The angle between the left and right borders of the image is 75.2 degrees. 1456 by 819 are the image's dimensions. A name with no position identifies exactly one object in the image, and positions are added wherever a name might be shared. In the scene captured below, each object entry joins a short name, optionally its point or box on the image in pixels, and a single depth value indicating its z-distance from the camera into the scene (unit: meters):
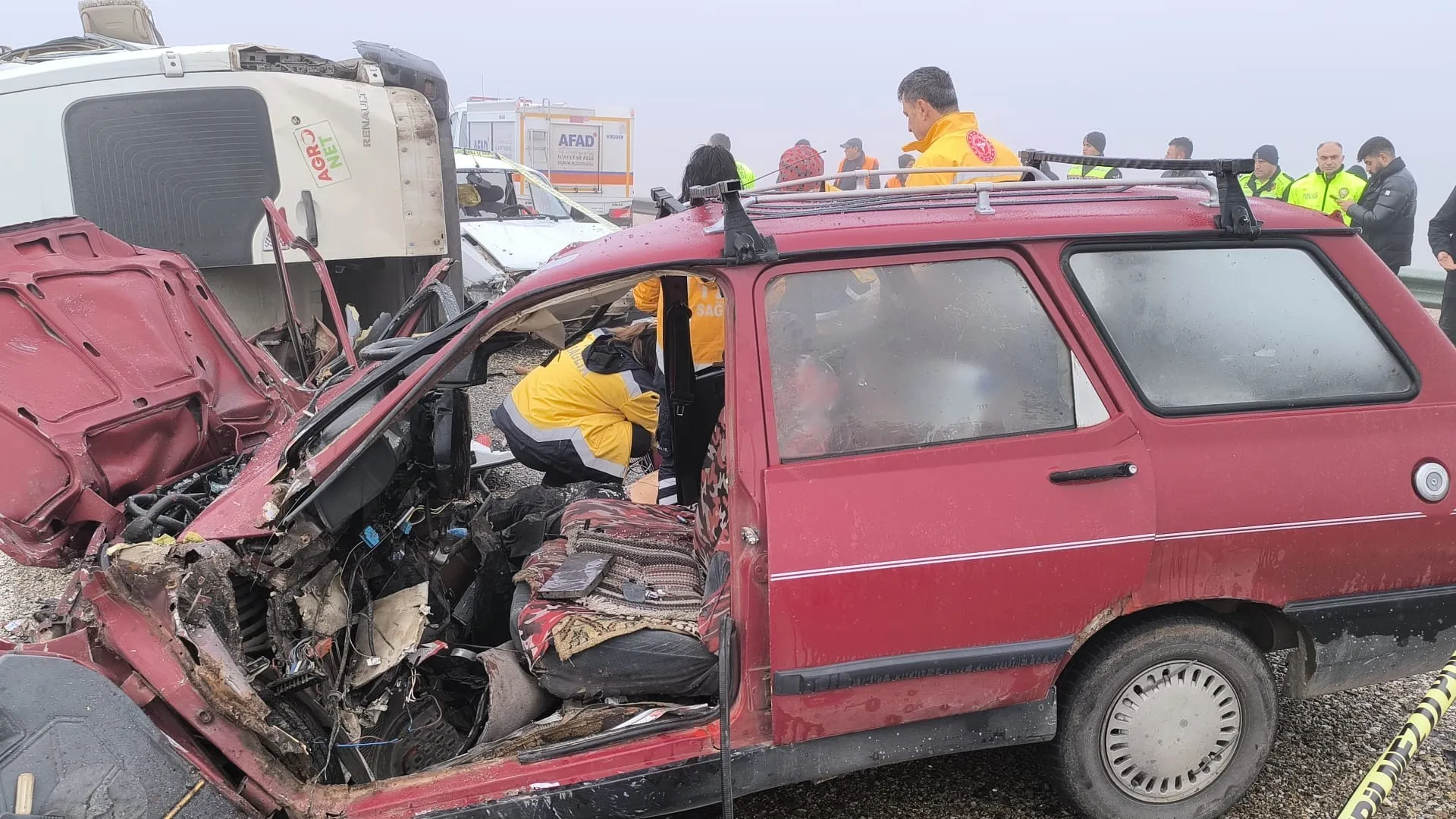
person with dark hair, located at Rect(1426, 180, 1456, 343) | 6.63
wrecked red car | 2.24
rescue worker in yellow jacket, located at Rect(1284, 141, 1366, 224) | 7.71
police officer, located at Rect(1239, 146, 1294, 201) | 8.45
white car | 8.43
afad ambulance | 16.41
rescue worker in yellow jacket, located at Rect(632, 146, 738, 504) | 3.77
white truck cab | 5.39
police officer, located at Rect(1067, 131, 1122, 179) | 9.75
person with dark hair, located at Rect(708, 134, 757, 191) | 8.81
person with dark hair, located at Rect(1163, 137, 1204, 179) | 8.95
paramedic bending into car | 4.45
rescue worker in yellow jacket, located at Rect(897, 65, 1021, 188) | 4.59
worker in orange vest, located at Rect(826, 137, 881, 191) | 11.59
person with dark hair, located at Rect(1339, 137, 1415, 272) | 7.25
